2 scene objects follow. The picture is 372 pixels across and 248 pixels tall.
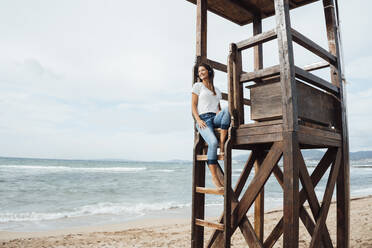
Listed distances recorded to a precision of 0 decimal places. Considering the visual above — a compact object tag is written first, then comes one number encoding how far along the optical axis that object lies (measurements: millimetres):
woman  3766
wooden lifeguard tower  3229
